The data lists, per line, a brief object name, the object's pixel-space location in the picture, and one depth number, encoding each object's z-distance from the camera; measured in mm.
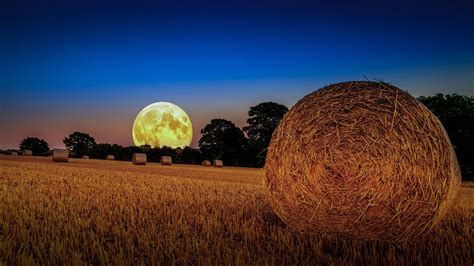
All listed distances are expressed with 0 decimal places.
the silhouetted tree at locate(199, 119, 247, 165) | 43281
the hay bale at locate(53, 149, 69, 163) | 30406
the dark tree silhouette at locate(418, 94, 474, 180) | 25094
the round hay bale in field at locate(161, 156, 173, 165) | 34000
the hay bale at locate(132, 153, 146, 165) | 30875
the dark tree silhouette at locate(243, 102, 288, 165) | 44166
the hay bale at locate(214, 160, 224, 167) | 35844
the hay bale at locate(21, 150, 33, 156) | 47906
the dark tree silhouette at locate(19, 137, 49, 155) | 66625
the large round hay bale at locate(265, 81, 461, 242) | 5125
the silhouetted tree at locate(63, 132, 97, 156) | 71438
